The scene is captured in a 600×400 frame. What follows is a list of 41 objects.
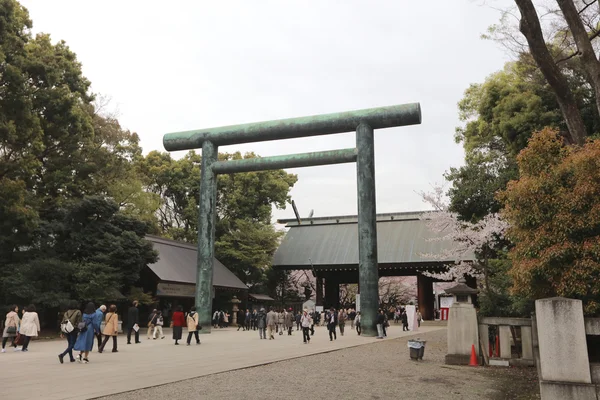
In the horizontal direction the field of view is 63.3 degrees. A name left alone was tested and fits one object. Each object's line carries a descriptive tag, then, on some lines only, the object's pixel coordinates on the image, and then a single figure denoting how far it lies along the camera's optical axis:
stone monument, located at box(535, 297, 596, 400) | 6.68
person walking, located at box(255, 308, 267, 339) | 20.11
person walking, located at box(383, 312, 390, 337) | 19.92
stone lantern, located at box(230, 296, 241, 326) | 30.75
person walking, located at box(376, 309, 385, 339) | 19.27
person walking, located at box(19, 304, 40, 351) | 13.89
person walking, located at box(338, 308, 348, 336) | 22.83
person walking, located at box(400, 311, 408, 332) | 26.89
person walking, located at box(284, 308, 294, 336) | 22.91
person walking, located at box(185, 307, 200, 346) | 15.89
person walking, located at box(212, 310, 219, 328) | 27.96
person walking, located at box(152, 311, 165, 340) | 18.79
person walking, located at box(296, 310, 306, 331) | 26.93
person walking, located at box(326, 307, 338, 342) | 19.17
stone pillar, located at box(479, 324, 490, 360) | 11.54
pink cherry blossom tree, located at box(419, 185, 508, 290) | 17.36
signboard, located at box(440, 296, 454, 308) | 36.08
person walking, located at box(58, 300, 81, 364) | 10.83
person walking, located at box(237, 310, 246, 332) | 29.02
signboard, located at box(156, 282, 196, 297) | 25.50
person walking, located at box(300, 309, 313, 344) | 17.52
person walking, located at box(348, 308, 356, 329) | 35.13
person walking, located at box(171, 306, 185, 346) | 15.68
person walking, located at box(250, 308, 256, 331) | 28.19
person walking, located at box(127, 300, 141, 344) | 16.17
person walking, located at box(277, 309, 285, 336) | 23.22
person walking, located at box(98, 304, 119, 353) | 13.41
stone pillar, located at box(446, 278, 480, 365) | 11.42
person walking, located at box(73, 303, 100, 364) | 10.98
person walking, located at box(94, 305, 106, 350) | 12.02
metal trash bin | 12.33
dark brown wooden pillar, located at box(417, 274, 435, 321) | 34.62
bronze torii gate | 18.44
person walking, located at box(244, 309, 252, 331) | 27.47
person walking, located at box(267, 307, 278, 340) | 19.74
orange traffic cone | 11.26
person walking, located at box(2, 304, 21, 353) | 14.10
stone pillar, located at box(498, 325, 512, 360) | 11.34
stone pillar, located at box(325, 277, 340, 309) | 38.28
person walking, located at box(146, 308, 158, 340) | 18.62
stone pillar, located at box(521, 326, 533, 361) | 11.03
